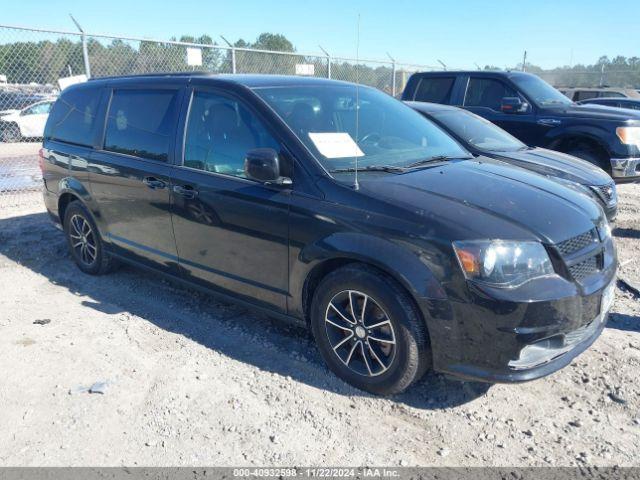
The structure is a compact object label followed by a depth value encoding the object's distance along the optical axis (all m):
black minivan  2.75
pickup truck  7.37
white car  15.66
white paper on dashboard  3.39
